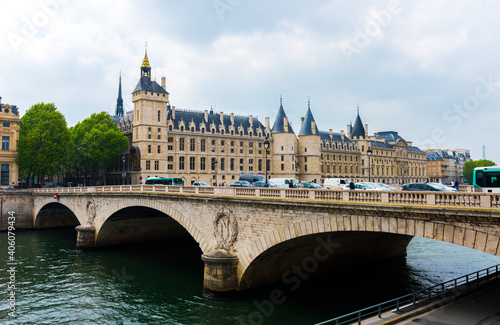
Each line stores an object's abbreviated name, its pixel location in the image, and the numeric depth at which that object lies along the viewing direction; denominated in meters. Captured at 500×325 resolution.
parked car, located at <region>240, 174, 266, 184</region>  63.91
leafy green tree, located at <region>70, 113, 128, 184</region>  76.94
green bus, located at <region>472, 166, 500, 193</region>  23.84
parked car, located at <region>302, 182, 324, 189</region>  37.38
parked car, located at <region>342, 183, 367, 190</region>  32.17
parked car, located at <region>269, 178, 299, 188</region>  49.37
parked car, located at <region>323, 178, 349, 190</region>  45.19
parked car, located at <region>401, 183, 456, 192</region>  26.12
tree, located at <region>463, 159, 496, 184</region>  154.88
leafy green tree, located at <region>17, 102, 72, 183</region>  67.44
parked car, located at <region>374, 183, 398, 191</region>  35.19
